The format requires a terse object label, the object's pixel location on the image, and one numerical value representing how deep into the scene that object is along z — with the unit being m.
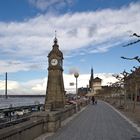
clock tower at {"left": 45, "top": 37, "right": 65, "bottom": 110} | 22.85
